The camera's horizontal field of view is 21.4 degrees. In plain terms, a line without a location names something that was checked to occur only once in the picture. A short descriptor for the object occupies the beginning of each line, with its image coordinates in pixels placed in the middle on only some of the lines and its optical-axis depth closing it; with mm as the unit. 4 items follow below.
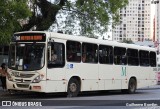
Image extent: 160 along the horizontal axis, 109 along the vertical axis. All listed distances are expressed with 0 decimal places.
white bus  18766
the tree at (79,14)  25719
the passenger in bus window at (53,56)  18969
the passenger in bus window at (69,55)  19891
